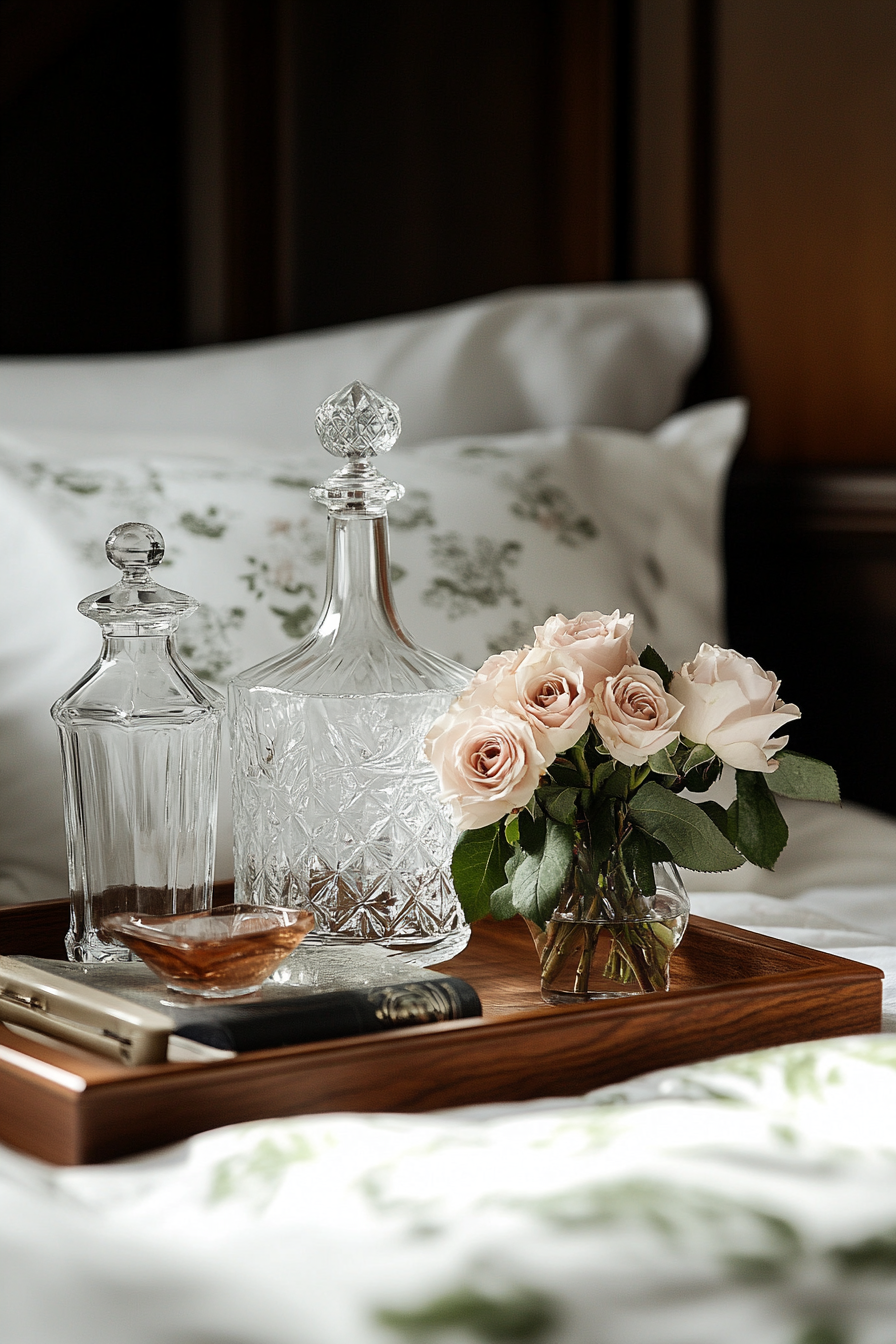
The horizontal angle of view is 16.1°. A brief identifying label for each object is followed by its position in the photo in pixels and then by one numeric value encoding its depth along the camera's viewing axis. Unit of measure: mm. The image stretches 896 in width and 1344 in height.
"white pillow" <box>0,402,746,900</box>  1817
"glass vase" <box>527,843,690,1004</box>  1490
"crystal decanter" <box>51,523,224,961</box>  1558
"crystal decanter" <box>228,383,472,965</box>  1568
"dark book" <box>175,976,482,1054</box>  1371
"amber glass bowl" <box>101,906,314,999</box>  1445
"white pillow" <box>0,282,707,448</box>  2133
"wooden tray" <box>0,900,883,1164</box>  1327
